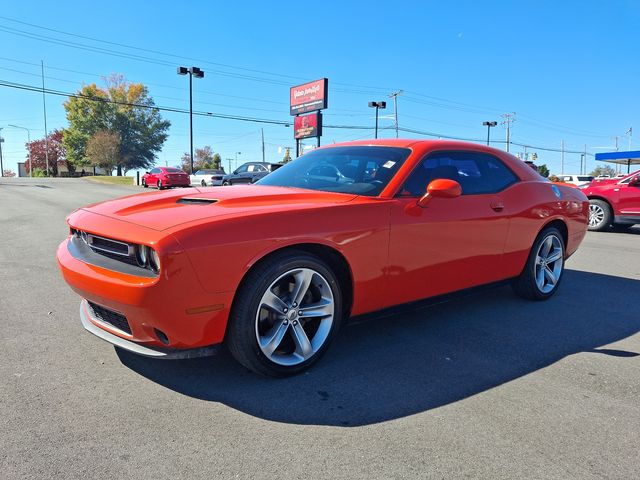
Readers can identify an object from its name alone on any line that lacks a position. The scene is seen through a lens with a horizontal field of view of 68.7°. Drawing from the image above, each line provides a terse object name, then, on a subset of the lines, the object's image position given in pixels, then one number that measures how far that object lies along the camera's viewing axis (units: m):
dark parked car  25.57
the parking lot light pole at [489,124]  57.34
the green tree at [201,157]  100.06
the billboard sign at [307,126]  33.00
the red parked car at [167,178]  29.09
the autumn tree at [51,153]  75.69
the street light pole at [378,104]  43.91
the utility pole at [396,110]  53.17
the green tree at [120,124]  64.19
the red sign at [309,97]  32.88
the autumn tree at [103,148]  58.78
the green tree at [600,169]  104.96
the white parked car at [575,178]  36.64
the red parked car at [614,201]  10.83
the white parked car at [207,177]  29.75
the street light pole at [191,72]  33.84
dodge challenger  2.47
